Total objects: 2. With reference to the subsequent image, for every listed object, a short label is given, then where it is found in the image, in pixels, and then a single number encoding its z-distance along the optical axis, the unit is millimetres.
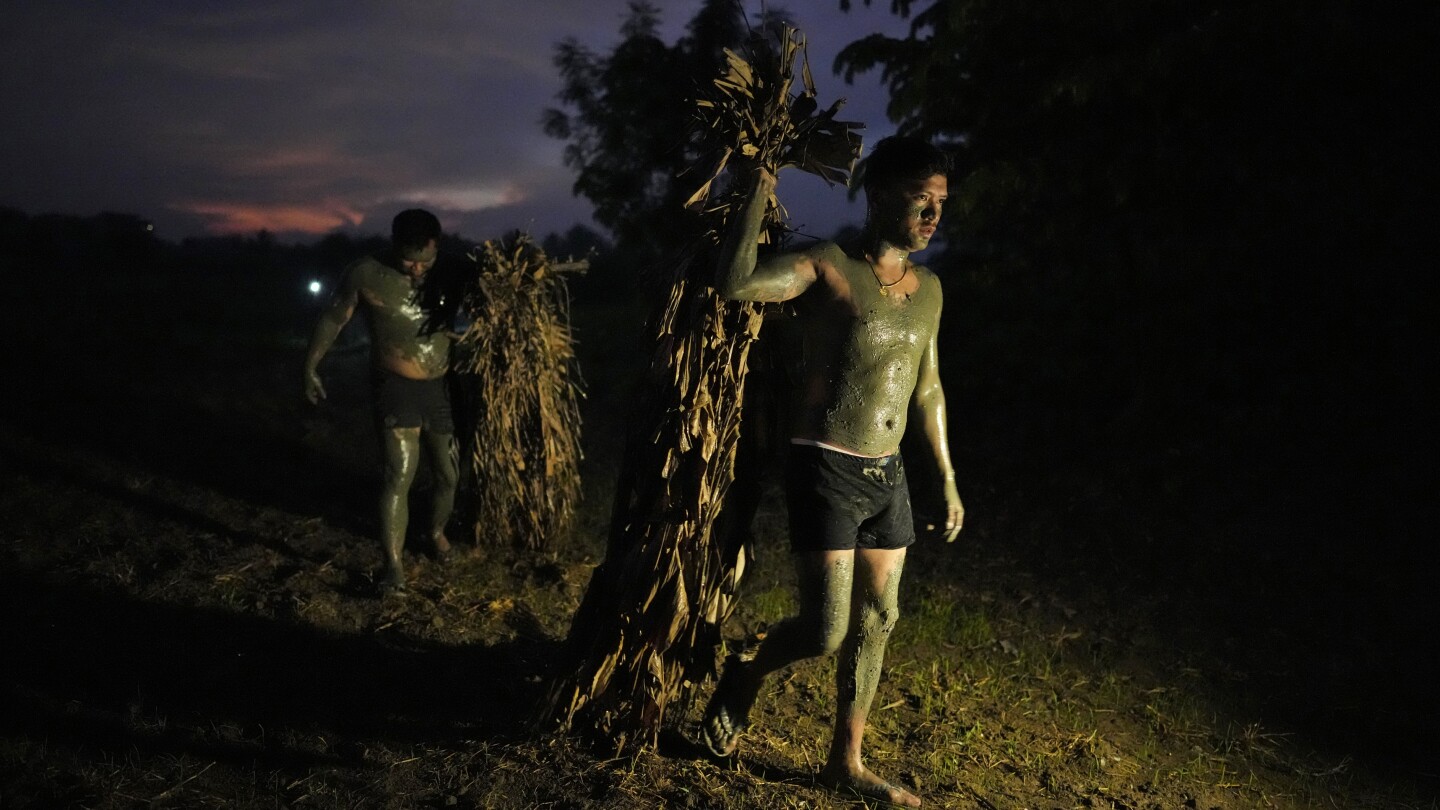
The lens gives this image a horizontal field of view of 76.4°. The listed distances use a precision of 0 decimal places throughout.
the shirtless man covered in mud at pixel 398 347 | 4938
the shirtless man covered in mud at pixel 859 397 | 2926
